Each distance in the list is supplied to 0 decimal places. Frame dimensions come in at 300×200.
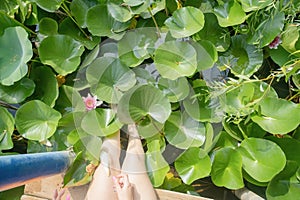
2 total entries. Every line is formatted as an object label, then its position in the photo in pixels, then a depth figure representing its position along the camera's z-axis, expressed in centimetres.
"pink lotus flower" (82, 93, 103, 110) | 84
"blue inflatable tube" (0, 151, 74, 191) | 51
